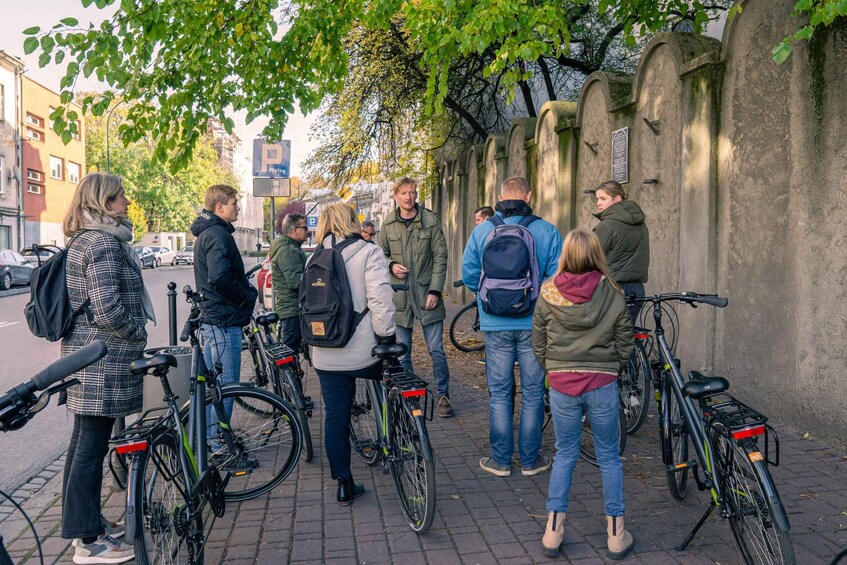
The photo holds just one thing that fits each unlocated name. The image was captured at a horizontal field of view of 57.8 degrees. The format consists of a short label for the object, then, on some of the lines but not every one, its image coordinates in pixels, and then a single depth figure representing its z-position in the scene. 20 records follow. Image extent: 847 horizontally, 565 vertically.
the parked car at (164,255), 52.34
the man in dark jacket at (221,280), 5.52
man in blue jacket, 5.15
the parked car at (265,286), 11.50
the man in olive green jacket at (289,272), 7.62
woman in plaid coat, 3.87
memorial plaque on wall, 9.19
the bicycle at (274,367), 5.79
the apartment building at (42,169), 43.09
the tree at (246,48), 7.54
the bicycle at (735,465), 3.32
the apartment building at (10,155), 40.09
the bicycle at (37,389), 1.91
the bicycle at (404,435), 4.21
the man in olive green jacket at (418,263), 6.94
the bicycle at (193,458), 3.45
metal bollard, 6.66
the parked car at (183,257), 55.16
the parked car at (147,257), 47.12
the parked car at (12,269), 25.25
